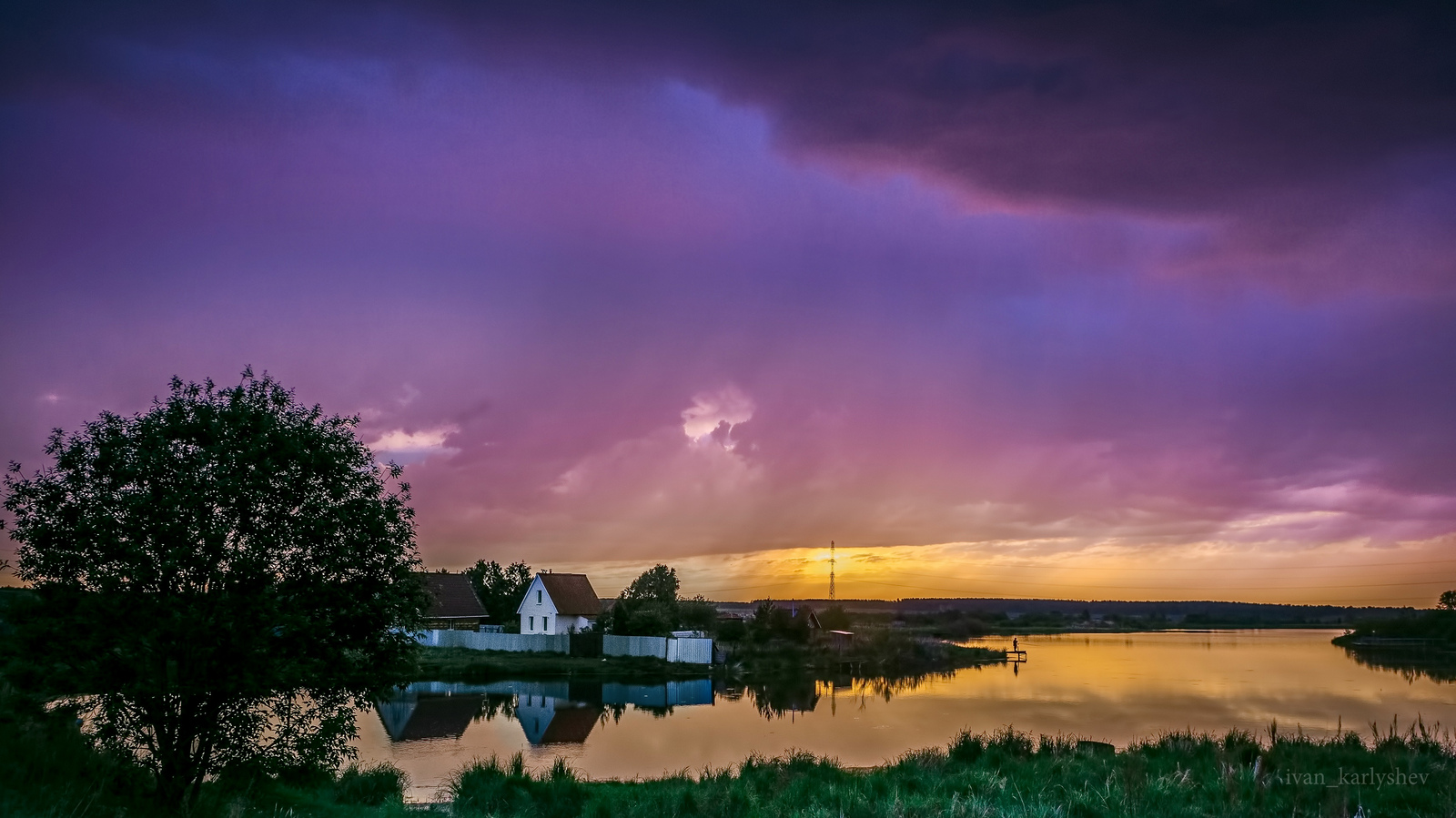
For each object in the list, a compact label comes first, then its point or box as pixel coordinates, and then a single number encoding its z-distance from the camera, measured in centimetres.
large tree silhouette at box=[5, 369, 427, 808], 1427
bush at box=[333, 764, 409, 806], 1761
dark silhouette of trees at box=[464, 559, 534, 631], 8539
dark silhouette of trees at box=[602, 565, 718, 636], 6319
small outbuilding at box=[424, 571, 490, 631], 7688
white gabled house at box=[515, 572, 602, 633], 7131
